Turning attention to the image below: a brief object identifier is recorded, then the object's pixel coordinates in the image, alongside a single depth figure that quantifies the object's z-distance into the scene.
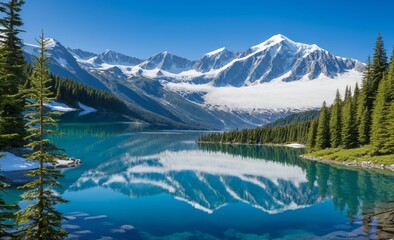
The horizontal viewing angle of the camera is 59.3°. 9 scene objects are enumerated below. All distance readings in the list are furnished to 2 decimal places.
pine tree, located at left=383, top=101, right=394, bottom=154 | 70.62
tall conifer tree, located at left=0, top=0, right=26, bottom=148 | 47.22
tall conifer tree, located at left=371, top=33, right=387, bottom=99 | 94.69
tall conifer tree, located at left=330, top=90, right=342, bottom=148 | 98.12
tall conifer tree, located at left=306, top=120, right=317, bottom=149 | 111.25
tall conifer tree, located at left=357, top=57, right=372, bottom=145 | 87.00
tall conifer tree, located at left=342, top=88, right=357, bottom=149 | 91.50
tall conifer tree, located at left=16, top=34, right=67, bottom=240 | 18.48
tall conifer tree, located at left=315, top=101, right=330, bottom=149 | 104.06
